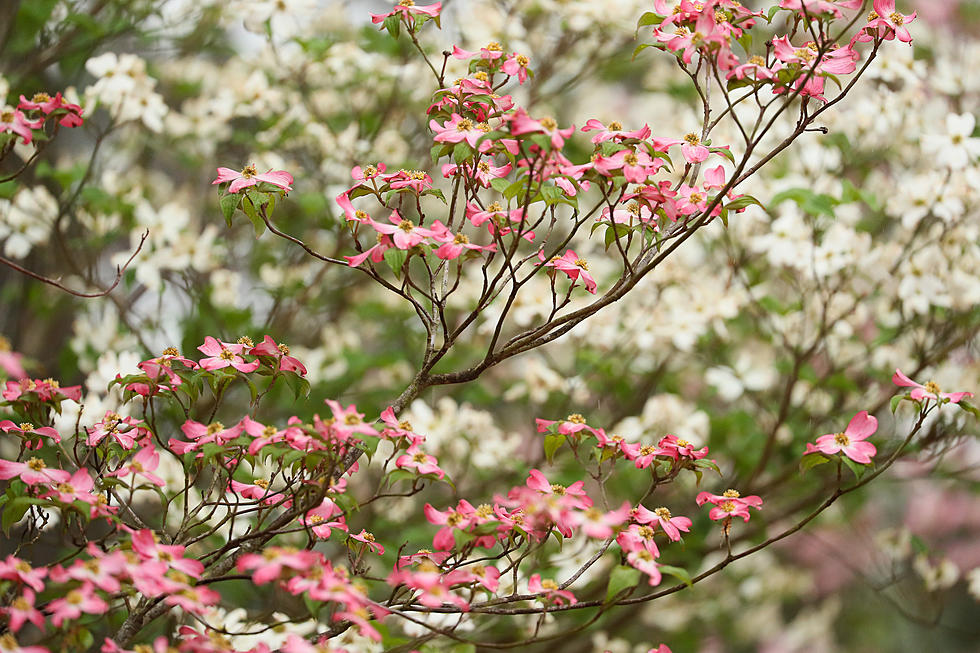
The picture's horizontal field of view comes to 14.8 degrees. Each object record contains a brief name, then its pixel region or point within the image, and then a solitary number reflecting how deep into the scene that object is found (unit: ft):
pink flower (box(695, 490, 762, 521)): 12.80
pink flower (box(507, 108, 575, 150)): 12.27
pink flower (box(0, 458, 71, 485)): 12.44
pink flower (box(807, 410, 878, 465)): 12.78
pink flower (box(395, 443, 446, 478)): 12.61
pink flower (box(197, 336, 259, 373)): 12.65
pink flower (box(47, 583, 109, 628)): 12.03
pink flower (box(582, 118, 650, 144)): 12.70
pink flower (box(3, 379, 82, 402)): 12.55
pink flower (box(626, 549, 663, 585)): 12.35
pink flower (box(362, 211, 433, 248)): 12.54
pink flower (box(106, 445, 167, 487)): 12.55
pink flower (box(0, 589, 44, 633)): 12.00
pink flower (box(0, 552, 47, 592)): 12.13
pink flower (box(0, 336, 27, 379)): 11.79
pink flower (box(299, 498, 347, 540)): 12.51
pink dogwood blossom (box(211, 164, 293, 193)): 12.70
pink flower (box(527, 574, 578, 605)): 12.47
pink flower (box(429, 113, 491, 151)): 12.62
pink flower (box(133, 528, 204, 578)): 12.20
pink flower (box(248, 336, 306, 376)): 12.71
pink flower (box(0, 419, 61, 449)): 12.59
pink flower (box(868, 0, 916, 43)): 12.86
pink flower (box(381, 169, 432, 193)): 12.82
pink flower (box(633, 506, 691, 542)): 12.74
